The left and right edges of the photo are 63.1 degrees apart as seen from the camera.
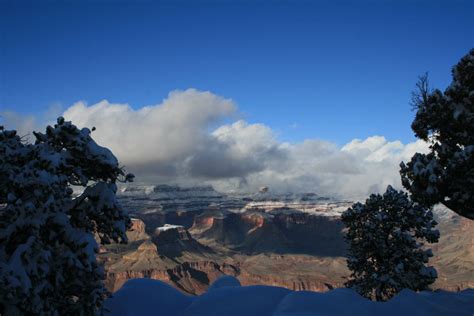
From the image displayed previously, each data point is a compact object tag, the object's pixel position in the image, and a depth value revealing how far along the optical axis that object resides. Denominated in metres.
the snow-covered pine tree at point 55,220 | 12.07
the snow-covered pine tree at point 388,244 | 34.50
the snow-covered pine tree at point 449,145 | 18.61
